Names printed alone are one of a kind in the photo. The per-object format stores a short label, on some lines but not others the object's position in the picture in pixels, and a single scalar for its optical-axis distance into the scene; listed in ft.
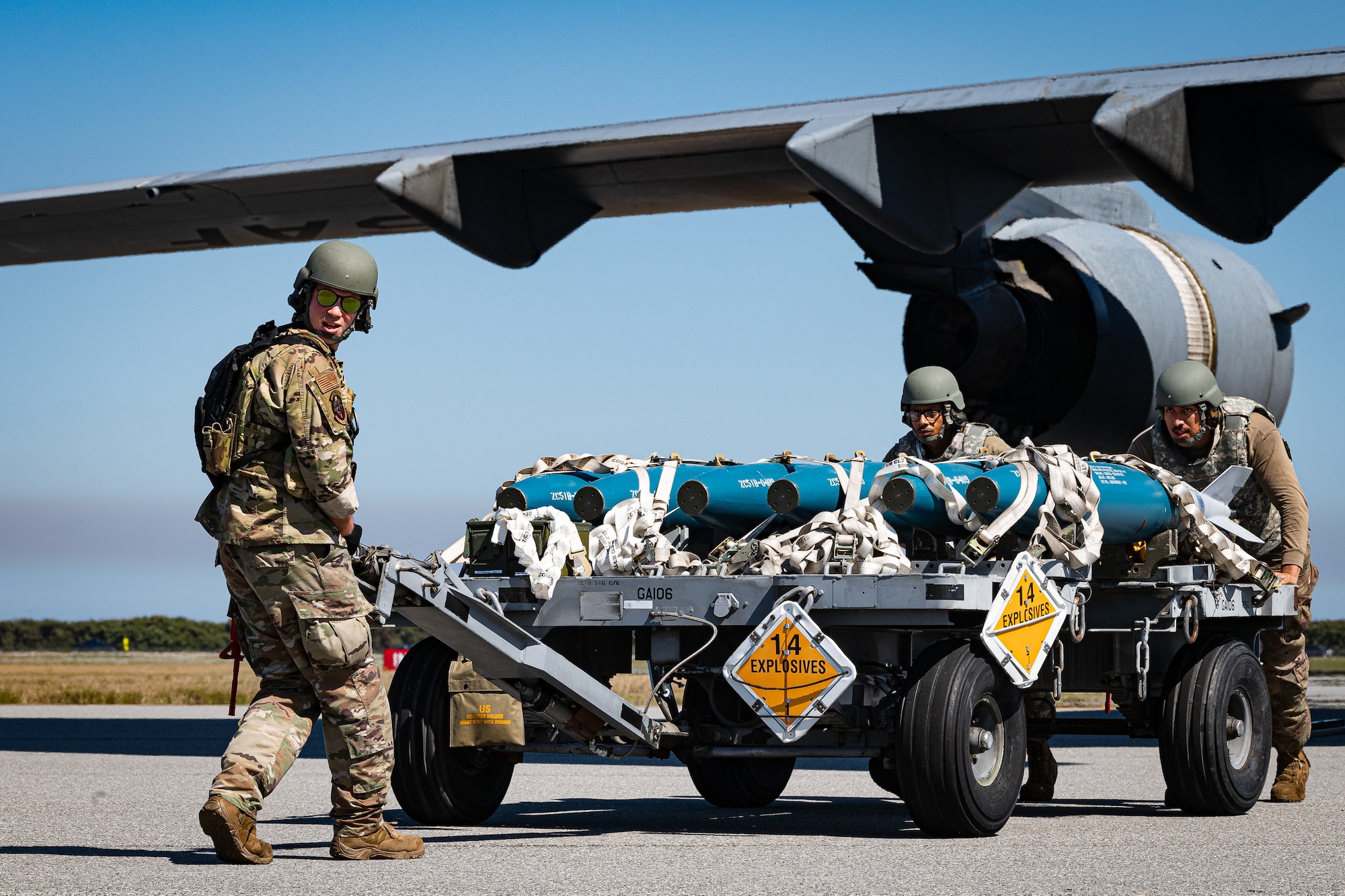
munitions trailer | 39.19
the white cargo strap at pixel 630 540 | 43.47
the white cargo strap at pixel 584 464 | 48.39
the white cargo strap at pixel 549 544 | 42.55
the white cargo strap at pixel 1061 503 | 42.80
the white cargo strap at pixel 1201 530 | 47.42
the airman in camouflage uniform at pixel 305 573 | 34.94
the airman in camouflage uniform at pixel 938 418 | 51.96
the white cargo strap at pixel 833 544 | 41.75
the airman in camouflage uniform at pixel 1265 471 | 53.78
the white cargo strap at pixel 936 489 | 42.68
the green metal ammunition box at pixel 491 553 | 43.57
